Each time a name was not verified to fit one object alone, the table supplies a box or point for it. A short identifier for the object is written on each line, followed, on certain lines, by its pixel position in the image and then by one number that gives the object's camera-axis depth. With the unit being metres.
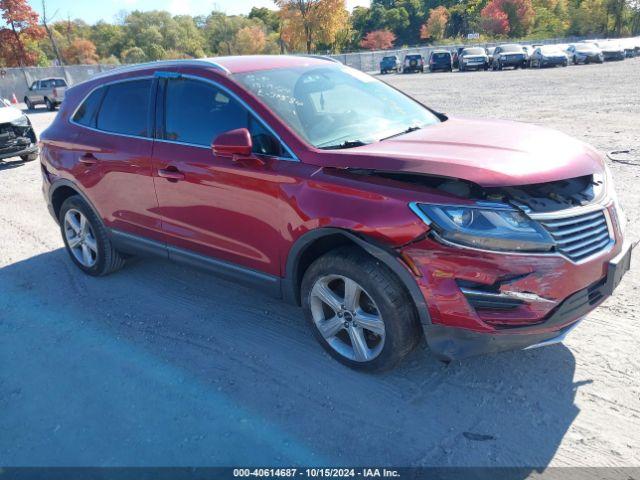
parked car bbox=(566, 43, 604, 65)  33.56
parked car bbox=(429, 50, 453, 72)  38.34
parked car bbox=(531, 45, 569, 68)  32.44
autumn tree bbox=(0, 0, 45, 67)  45.44
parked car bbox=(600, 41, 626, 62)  35.81
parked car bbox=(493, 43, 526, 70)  33.81
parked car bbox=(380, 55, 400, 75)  43.31
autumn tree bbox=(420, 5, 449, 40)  86.81
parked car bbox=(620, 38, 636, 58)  39.06
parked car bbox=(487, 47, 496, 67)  36.41
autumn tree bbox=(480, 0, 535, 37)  75.44
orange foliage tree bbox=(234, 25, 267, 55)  74.56
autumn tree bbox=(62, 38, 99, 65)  70.25
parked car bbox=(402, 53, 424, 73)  40.72
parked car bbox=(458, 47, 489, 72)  36.09
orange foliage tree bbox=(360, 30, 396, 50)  87.56
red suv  2.74
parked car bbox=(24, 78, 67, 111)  26.73
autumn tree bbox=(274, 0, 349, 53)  59.91
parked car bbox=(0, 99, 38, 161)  10.81
